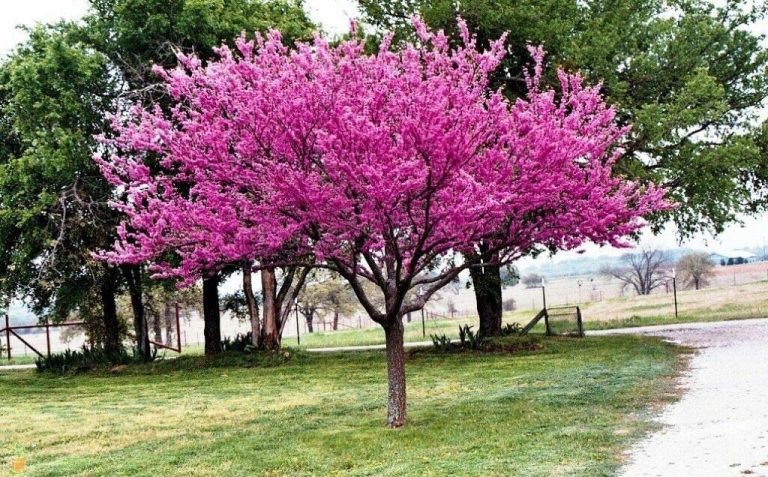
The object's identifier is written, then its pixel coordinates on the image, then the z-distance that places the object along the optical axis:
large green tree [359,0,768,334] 20.03
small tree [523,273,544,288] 101.45
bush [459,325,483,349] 21.59
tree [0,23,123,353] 20.98
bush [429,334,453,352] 21.72
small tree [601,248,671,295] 70.44
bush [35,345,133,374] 24.33
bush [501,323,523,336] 24.11
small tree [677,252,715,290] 74.50
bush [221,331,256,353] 25.22
